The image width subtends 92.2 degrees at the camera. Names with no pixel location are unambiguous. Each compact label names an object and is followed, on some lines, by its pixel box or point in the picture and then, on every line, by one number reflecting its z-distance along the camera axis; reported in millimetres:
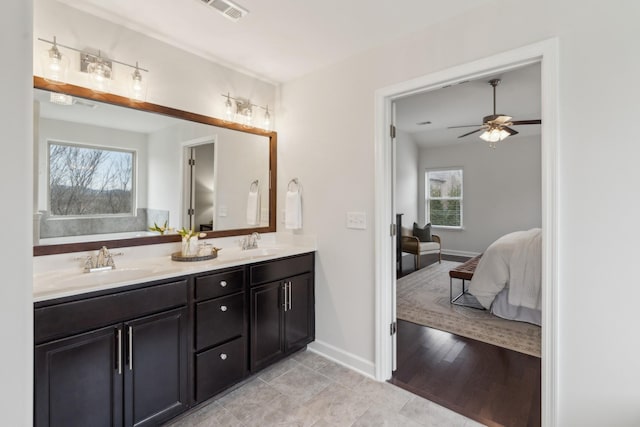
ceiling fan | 3519
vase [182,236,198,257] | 2186
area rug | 2773
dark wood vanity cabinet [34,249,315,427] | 1384
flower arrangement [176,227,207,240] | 2221
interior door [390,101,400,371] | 2301
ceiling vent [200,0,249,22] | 1752
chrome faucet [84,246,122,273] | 1797
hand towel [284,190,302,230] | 2717
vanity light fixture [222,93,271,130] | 2564
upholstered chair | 5461
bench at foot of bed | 3568
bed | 3049
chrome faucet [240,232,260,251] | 2619
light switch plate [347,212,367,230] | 2342
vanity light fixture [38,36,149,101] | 1697
